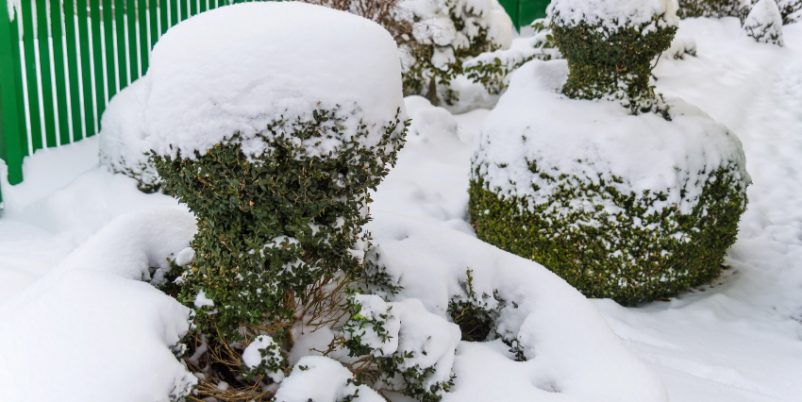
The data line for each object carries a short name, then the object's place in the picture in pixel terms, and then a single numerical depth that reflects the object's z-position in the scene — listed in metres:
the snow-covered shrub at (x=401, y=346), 2.52
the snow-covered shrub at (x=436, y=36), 7.52
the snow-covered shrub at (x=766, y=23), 12.88
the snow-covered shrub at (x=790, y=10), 15.54
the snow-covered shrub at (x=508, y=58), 6.57
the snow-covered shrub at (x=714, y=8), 14.80
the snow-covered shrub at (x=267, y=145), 2.25
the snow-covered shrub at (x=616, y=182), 4.21
